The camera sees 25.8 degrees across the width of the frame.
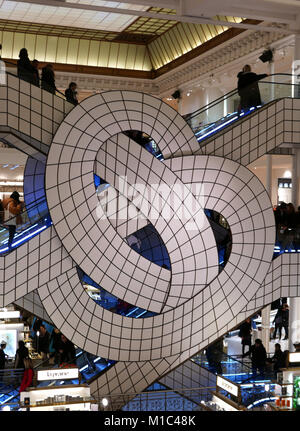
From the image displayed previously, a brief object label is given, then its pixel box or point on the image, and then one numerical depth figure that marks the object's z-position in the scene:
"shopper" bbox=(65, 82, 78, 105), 17.80
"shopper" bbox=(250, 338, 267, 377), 19.95
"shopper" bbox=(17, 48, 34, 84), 16.92
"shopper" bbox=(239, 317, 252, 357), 24.03
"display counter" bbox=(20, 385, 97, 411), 15.09
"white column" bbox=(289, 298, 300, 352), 22.33
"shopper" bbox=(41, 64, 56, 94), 17.33
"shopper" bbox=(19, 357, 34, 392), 16.50
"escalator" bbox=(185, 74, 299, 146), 19.45
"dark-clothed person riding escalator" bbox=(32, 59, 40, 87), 17.06
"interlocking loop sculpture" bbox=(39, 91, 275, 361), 17.28
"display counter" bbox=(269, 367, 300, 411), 16.20
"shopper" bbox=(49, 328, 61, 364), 18.61
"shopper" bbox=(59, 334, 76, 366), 18.47
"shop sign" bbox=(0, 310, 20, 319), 22.81
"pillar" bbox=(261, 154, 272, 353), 25.88
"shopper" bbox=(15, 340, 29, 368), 18.34
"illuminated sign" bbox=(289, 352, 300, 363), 18.12
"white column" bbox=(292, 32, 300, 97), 22.05
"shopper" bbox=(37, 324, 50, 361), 21.17
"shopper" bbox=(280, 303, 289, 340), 27.18
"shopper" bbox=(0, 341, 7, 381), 18.69
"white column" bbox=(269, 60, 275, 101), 19.72
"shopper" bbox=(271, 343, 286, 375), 19.80
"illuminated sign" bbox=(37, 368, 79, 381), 16.11
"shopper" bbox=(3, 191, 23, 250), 16.78
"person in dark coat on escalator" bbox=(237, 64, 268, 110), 19.64
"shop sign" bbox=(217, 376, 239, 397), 15.85
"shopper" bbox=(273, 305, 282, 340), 27.32
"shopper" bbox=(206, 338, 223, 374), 20.19
